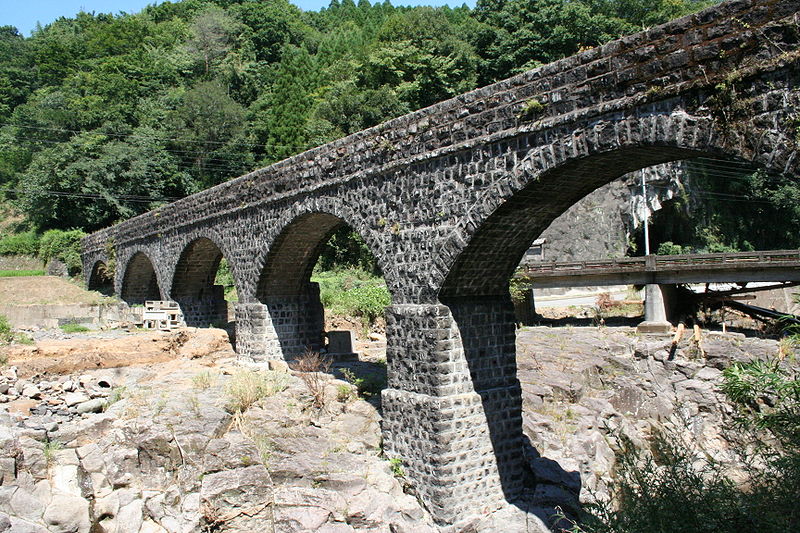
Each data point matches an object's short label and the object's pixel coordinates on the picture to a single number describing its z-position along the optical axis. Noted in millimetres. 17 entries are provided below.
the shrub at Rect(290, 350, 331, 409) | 12078
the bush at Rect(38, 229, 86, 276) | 31797
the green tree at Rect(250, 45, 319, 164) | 36406
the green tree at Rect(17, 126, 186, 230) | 34000
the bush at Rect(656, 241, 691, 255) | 29953
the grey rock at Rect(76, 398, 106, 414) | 11508
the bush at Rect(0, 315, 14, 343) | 16234
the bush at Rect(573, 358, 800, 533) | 6223
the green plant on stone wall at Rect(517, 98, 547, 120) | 8109
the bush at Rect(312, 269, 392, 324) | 21500
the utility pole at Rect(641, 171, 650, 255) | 26772
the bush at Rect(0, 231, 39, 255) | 35719
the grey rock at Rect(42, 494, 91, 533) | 8281
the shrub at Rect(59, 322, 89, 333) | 21062
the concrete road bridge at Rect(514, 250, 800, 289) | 18422
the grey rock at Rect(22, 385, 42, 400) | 11930
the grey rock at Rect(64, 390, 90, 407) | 11719
